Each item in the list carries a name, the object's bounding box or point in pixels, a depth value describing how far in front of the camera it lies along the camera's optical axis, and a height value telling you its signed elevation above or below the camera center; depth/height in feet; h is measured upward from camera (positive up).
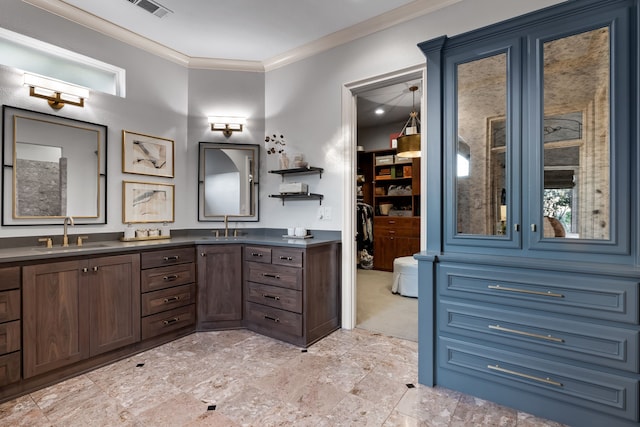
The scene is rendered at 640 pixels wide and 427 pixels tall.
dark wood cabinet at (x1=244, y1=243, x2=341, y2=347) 9.04 -2.45
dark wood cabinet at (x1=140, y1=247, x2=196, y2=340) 8.79 -2.38
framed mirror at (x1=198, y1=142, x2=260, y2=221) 11.90 +1.18
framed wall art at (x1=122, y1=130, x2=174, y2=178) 10.21 +2.01
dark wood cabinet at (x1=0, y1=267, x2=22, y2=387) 6.33 -2.36
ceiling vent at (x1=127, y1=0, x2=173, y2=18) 8.59 +5.89
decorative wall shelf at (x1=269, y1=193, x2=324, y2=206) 10.86 +0.59
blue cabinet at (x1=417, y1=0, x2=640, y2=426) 5.34 -0.05
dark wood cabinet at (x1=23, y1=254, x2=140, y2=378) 6.75 -2.35
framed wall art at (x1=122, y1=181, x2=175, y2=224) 10.21 +0.36
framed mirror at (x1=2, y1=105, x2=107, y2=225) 7.92 +1.22
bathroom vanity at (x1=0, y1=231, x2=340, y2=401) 6.64 -2.32
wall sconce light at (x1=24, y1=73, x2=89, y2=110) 8.17 +3.38
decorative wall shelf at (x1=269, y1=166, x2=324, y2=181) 10.79 +1.51
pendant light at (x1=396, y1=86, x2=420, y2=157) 14.44 +3.30
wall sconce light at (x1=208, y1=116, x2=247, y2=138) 11.78 +3.42
